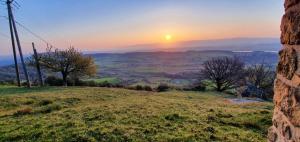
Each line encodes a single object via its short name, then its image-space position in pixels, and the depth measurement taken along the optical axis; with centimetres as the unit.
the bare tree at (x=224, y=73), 2530
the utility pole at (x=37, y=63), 1813
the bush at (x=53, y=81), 2061
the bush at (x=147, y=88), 2008
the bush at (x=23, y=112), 748
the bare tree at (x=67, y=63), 2040
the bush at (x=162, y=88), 2088
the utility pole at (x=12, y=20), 1584
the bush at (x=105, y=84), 2110
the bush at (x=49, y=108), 789
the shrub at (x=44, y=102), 962
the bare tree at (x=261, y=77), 2393
